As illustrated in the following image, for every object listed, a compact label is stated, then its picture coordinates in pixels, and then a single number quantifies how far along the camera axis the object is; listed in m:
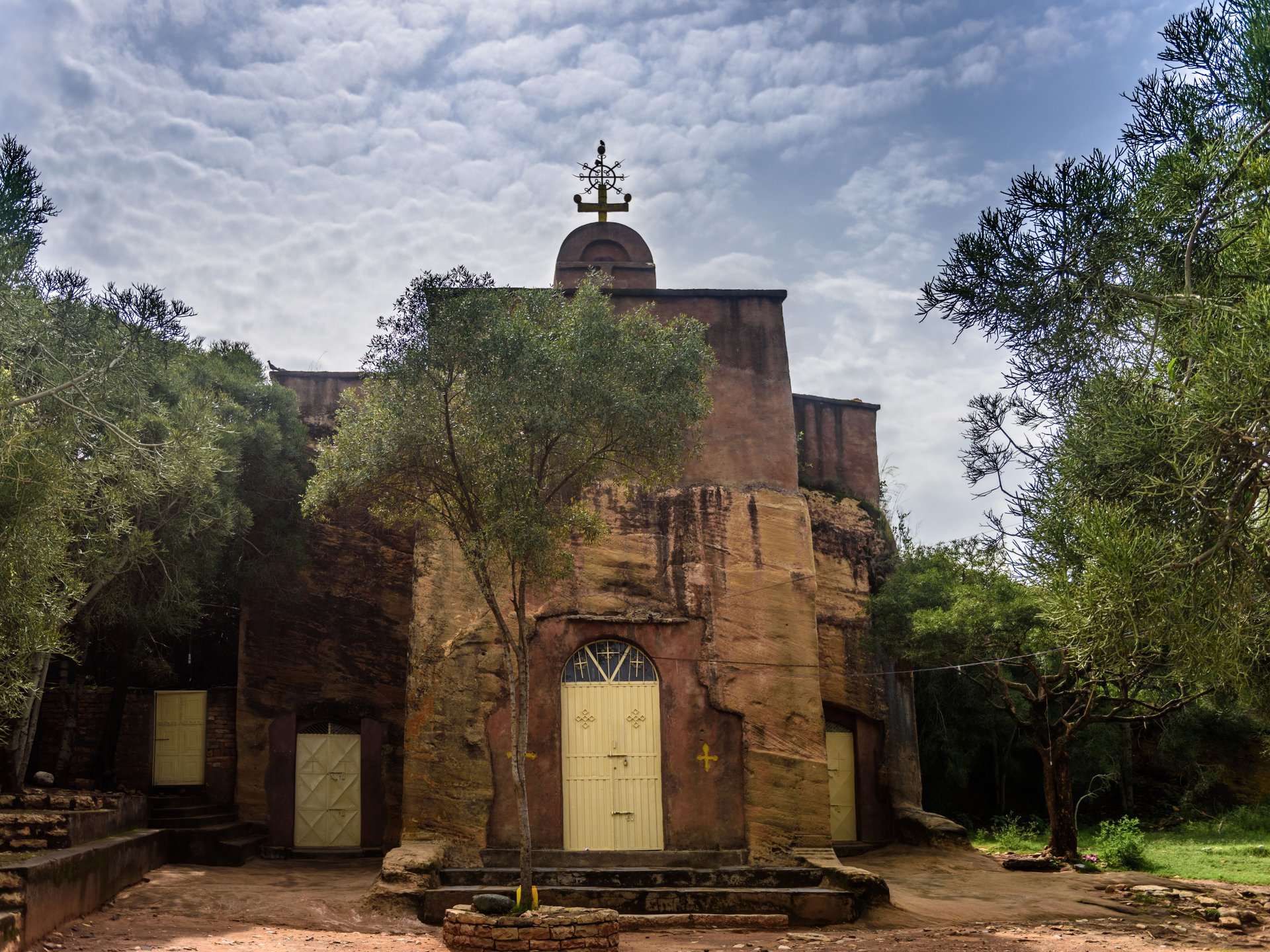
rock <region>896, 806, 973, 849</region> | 17.78
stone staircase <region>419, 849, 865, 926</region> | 12.10
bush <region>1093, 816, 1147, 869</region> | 16.11
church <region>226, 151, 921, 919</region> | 14.39
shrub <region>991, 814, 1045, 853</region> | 19.02
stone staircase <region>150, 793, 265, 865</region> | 16.00
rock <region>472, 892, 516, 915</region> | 10.49
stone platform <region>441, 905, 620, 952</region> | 10.16
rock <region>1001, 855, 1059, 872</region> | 16.17
